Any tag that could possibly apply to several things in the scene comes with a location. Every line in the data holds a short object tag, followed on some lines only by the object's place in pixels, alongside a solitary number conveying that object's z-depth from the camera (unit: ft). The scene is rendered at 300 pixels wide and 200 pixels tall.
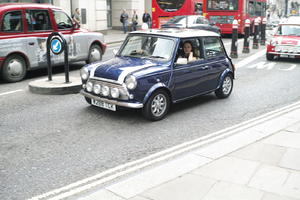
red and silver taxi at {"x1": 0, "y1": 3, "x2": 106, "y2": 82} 32.58
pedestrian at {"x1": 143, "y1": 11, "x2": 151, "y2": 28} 93.25
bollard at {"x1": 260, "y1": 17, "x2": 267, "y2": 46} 68.35
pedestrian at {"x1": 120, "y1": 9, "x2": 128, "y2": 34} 91.05
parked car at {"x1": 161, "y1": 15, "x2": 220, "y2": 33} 68.74
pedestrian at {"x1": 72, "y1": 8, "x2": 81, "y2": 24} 75.56
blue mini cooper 21.45
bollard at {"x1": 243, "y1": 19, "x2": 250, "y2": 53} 56.08
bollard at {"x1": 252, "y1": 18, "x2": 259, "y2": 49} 62.23
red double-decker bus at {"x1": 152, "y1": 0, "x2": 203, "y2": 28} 79.87
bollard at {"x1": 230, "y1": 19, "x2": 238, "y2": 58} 50.72
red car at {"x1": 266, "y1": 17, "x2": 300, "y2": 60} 48.01
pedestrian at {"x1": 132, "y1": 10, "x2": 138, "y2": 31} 93.76
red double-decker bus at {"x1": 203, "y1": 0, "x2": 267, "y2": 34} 79.66
